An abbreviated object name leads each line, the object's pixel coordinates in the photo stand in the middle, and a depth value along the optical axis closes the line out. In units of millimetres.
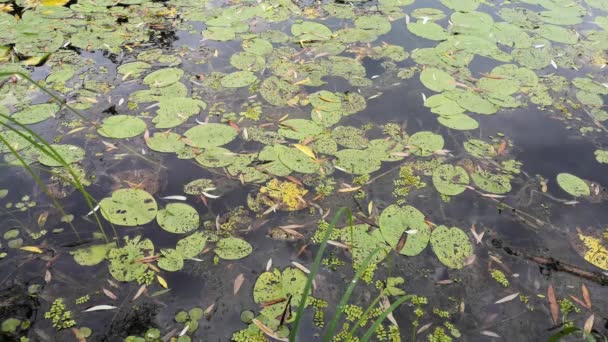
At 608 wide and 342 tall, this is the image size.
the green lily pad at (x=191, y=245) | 2525
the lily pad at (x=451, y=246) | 2555
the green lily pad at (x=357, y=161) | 3107
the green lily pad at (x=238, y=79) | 3861
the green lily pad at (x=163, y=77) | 3846
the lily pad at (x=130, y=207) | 2674
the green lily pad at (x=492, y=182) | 3012
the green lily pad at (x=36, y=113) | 3381
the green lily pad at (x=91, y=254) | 2445
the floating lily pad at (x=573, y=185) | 3025
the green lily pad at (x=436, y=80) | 3945
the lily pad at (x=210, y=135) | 3256
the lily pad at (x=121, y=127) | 3299
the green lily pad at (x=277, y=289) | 2273
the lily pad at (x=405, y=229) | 2617
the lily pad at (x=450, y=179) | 2990
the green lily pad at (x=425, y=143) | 3289
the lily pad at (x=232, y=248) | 2529
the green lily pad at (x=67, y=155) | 3031
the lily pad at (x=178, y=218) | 2654
